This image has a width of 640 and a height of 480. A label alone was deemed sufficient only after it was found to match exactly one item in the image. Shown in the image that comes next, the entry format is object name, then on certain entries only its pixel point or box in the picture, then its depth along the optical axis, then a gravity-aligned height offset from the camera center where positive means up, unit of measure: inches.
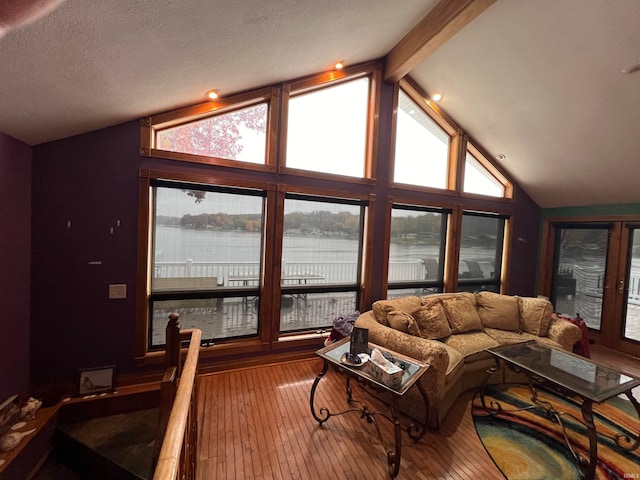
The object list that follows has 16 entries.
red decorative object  121.2 -46.9
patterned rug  69.9 -59.5
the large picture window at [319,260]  127.7 -13.9
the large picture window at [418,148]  148.9 +52.8
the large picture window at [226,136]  109.7 +39.5
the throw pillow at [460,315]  120.1 -35.0
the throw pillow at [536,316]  121.5 -34.3
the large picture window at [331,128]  127.1 +53.0
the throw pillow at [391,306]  108.3 -29.8
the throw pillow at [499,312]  127.0 -34.6
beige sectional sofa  84.7 -38.1
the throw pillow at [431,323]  111.7 -36.2
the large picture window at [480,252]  168.7 -7.5
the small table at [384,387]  65.7 -39.7
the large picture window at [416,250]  150.3 -7.8
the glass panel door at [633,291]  145.7 -24.4
